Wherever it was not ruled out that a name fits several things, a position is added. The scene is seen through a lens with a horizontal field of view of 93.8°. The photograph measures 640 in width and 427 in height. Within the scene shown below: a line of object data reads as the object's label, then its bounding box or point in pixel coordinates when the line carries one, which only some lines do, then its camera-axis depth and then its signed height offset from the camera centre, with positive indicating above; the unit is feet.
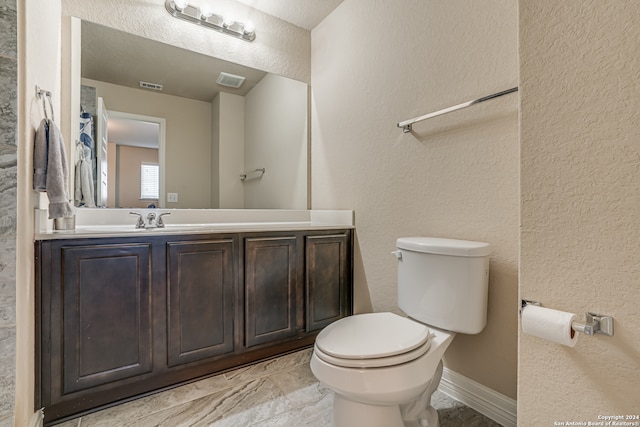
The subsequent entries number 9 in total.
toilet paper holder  2.02 -0.77
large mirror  5.74 +1.88
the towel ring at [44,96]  3.79 +1.54
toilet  3.13 -1.49
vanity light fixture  6.28 +4.33
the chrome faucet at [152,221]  5.79 -0.15
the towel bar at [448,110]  3.93 +1.55
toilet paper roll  2.08 -0.82
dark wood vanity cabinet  3.93 -1.50
